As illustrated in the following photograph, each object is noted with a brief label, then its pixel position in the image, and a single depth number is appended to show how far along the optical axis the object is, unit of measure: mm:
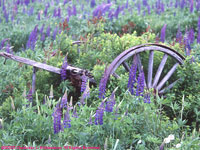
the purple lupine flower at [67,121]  5902
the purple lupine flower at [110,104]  6039
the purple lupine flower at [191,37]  11812
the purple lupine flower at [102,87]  6555
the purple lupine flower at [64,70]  8367
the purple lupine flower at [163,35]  11656
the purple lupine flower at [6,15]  16705
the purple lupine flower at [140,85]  6602
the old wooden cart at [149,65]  8125
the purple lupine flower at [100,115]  5918
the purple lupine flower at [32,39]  11828
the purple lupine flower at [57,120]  5968
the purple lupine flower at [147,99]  6562
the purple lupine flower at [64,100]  6167
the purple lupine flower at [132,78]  6828
